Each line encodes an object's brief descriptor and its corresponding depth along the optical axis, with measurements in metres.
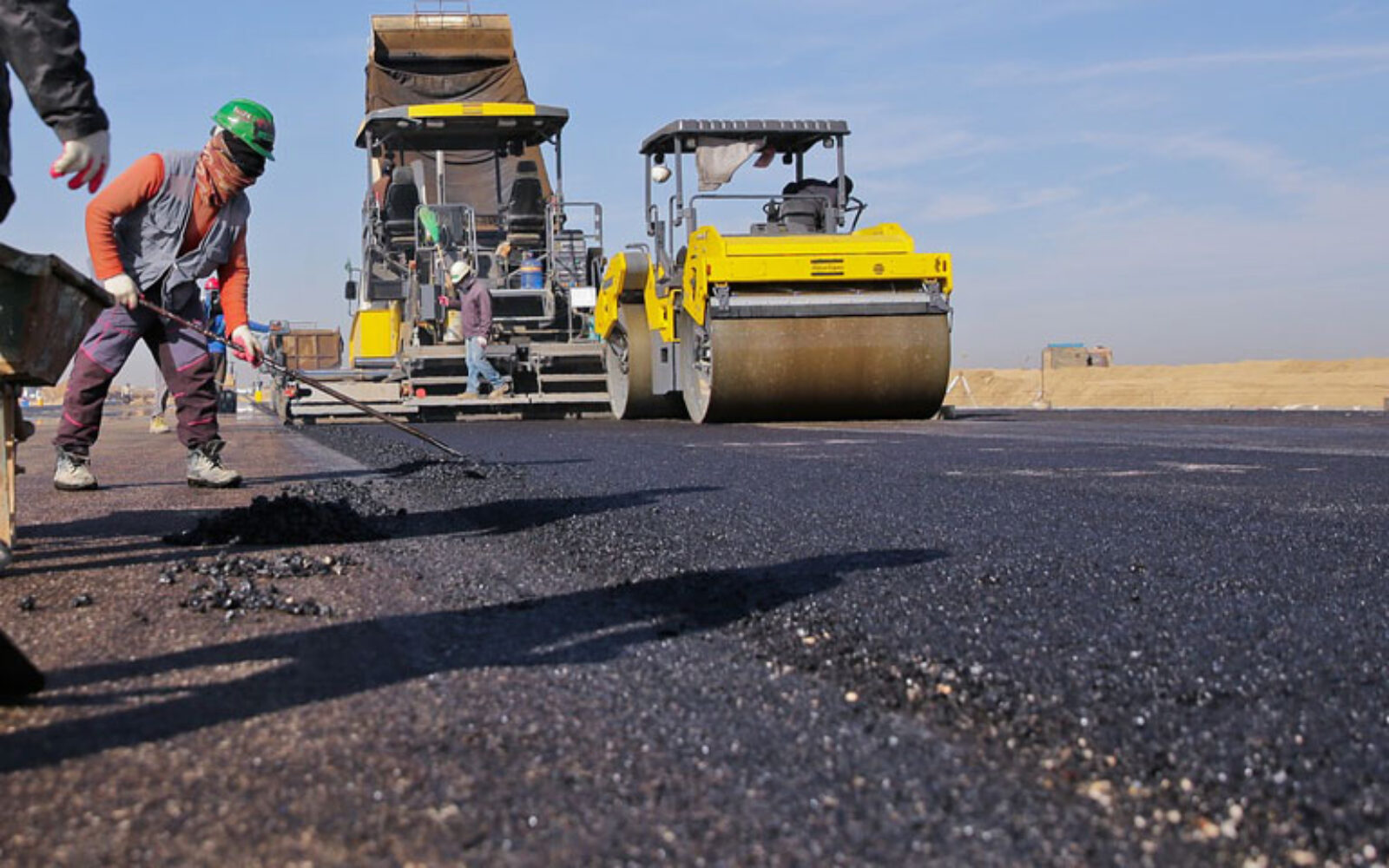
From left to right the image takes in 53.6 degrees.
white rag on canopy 12.53
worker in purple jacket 13.90
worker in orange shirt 5.23
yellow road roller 10.73
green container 3.12
